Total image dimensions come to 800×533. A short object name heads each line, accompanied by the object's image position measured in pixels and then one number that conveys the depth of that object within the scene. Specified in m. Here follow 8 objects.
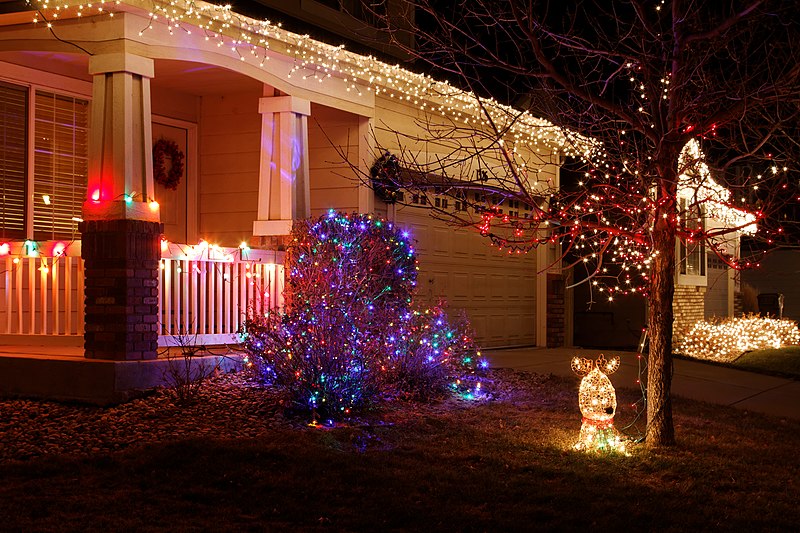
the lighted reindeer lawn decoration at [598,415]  6.87
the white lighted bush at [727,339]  16.37
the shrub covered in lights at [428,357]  8.76
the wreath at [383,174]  11.20
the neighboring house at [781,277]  30.97
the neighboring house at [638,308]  16.27
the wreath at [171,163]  11.28
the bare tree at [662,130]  6.86
